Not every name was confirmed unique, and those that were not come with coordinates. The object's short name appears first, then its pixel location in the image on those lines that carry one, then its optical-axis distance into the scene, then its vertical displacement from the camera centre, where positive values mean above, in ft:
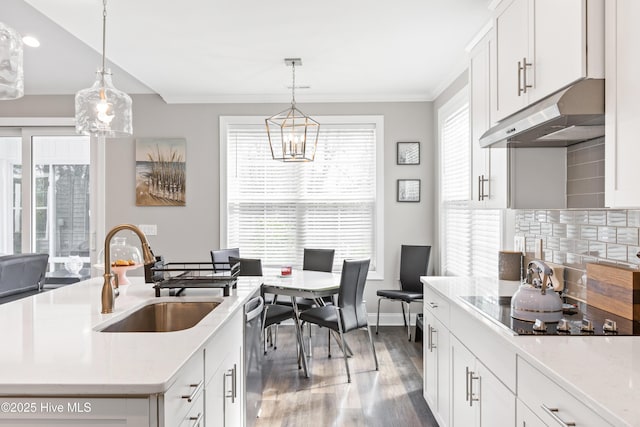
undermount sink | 6.97 -1.58
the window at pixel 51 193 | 16.84 +0.74
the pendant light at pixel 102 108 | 8.14 +1.94
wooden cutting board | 5.64 -1.00
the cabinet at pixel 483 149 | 8.27 +1.33
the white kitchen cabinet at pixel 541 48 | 5.22 +2.29
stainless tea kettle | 5.71 -1.11
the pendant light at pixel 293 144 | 12.23 +1.94
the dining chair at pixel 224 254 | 14.47 -1.37
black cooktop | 5.17 -1.36
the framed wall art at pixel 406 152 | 16.61 +2.33
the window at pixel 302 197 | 16.92 +0.65
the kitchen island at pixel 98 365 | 3.59 -1.35
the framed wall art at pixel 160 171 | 16.69 +1.58
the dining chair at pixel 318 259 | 15.20 -1.56
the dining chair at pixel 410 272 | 15.01 -2.02
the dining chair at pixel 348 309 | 11.20 -2.43
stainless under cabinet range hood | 5.23 +1.24
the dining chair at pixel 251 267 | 12.87 -1.54
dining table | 11.46 -1.88
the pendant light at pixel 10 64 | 5.82 +1.99
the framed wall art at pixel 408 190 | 16.62 +0.91
